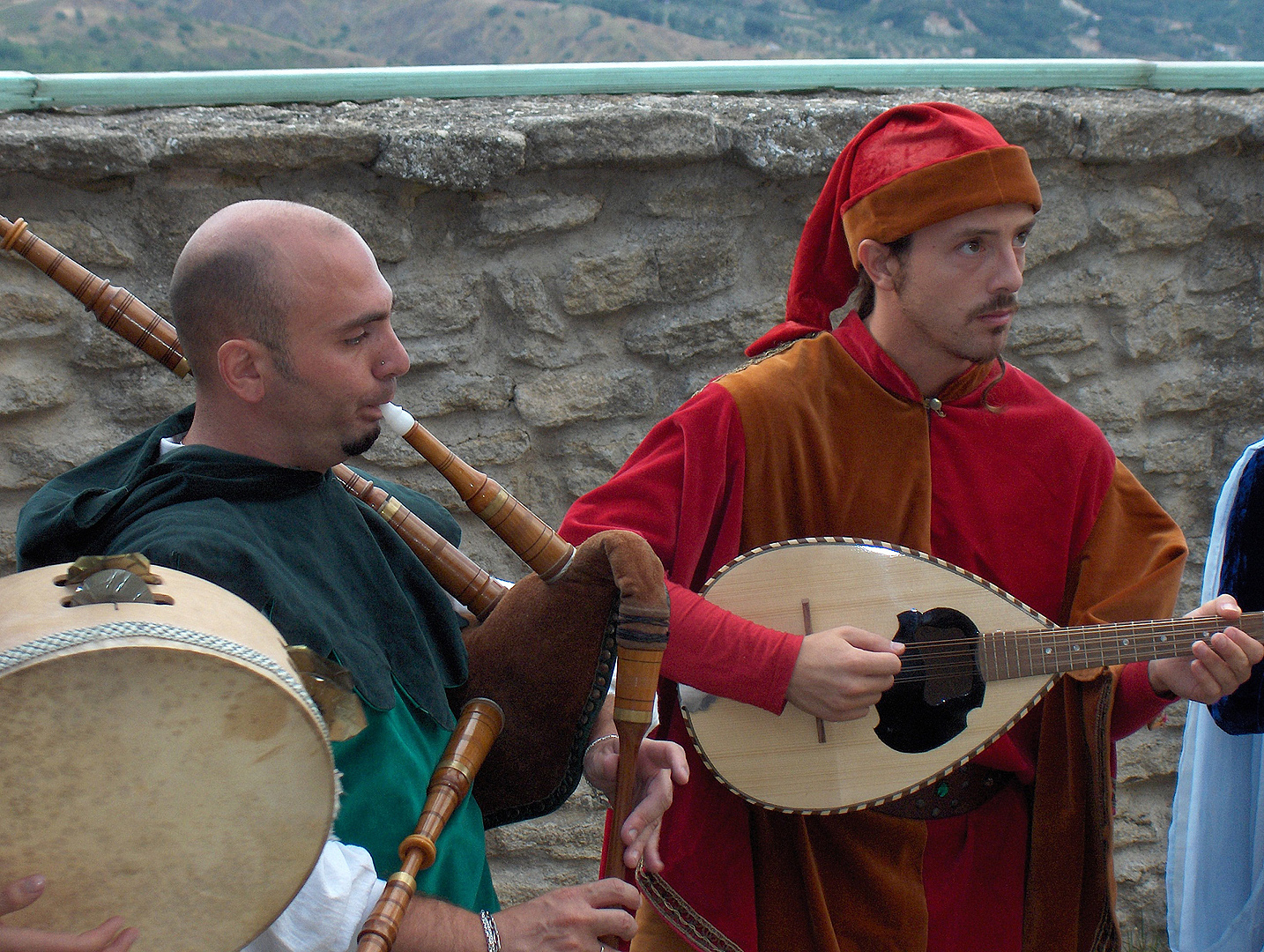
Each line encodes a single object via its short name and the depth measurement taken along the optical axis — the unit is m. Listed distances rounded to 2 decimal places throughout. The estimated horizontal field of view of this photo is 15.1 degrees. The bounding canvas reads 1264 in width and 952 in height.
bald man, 4.10
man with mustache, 4.46
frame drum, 3.94
